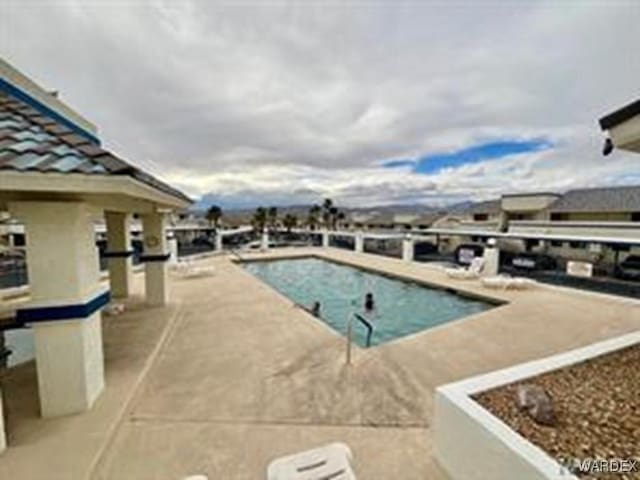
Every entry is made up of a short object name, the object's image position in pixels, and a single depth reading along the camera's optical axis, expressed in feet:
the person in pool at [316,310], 32.41
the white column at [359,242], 65.36
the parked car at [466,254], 45.27
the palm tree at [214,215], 159.74
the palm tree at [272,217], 167.17
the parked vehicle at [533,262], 41.68
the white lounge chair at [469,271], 39.73
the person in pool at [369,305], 34.64
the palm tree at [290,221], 157.07
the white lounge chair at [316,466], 8.64
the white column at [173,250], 52.70
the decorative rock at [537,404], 9.07
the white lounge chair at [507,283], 34.86
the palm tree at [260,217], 153.07
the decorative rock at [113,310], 26.53
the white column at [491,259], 39.96
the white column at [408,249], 53.72
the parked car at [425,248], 62.98
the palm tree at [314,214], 163.71
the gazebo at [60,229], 10.60
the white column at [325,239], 75.92
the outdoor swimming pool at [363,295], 31.14
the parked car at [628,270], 43.78
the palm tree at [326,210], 161.48
